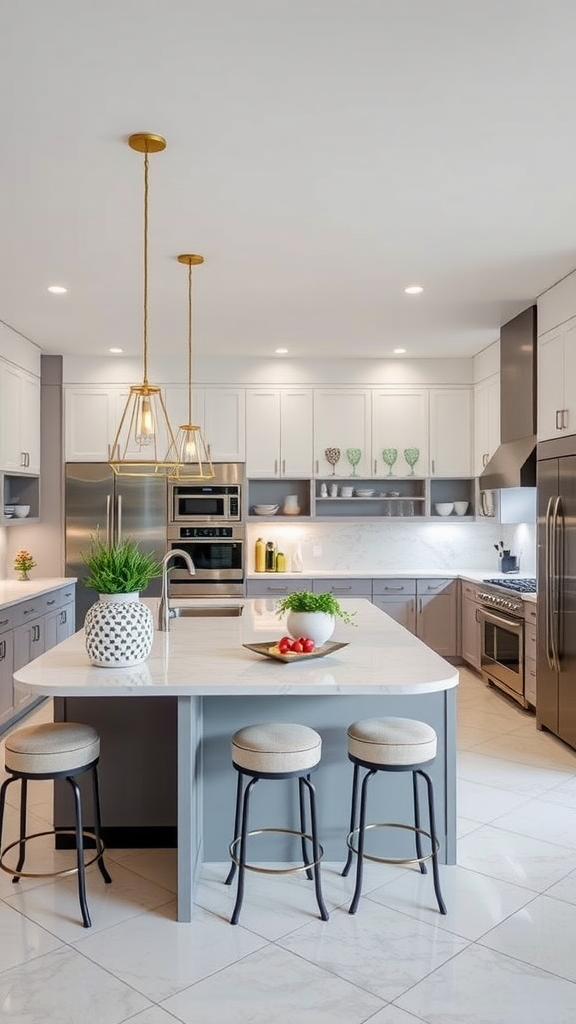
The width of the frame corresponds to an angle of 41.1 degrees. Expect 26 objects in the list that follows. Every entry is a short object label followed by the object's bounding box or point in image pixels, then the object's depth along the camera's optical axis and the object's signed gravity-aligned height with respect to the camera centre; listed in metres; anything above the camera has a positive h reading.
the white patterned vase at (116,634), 2.75 -0.41
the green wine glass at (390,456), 6.89 +0.58
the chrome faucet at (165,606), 3.66 -0.41
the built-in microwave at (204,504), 6.79 +0.15
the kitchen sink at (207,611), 4.58 -0.55
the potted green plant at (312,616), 3.08 -0.39
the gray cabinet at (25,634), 4.94 -0.82
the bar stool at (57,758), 2.65 -0.83
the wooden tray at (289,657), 2.91 -0.51
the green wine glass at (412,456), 6.89 +0.59
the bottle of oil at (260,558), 7.03 -0.34
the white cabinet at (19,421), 5.75 +0.79
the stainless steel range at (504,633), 5.34 -0.81
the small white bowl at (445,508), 7.01 +0.12
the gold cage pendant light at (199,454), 6.69 +0.58
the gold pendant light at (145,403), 2.87 +0.47
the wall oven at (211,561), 6.73 -0.35
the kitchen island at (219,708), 2.58 -0.75
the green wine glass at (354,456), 6.88 +0.58
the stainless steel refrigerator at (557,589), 4.39 -0.40
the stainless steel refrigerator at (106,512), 6.68 +0.07
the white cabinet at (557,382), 4.46 +0.84
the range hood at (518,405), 5.16 +0.81
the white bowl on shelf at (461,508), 7.06 +0.12
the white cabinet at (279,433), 6.86 +0.79
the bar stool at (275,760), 2.62 -0.82
